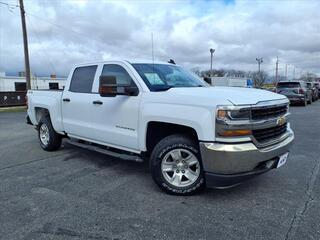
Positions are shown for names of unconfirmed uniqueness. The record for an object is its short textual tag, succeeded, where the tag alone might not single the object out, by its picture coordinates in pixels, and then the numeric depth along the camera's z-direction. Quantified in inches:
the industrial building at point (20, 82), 1116.9
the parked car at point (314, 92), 822.4
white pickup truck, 112.3
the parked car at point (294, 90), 643.5
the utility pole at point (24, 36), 627.9
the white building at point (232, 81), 865.0
